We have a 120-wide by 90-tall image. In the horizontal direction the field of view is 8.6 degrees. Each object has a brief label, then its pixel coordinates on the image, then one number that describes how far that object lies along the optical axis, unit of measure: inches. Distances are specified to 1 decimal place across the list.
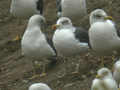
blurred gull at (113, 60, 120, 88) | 509.9
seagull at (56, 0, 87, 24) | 771.1
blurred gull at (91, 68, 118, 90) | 477.7
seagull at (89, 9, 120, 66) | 607.9
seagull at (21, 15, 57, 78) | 668.9
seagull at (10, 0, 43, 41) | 873.4
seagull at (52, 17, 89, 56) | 635.0
